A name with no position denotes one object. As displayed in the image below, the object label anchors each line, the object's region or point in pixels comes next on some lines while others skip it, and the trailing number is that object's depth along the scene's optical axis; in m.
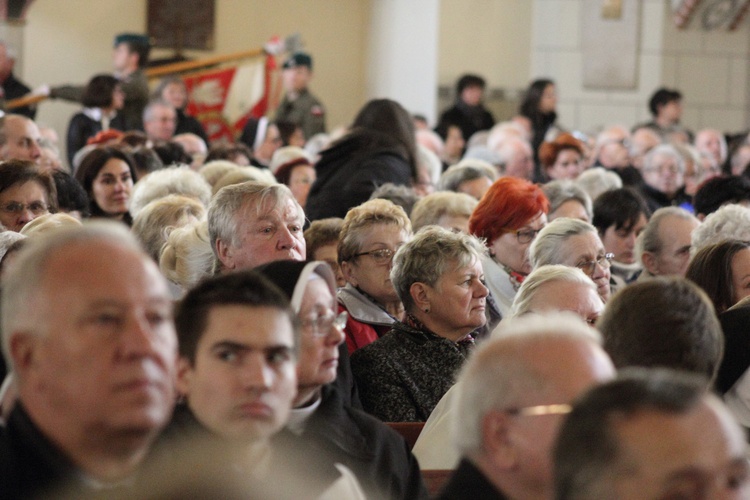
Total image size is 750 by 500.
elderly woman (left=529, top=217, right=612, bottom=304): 9.29
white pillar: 26.63
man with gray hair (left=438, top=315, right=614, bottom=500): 4.02
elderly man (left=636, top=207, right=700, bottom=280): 10.83
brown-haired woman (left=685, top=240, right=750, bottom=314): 8.25
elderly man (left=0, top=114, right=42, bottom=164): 12.79
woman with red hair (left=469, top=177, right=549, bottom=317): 10.11
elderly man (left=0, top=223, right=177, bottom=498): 3.64
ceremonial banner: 23.14
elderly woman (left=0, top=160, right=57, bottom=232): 9.43
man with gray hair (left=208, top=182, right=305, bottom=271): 7.88
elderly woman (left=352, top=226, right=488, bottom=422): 7.32
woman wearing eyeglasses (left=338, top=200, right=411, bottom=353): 8.51
